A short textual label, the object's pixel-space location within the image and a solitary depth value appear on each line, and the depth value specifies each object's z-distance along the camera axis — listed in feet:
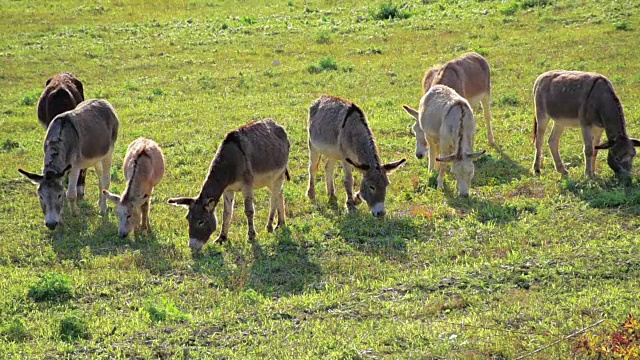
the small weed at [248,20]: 122.52
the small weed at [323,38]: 108.41
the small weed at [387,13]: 120.26
